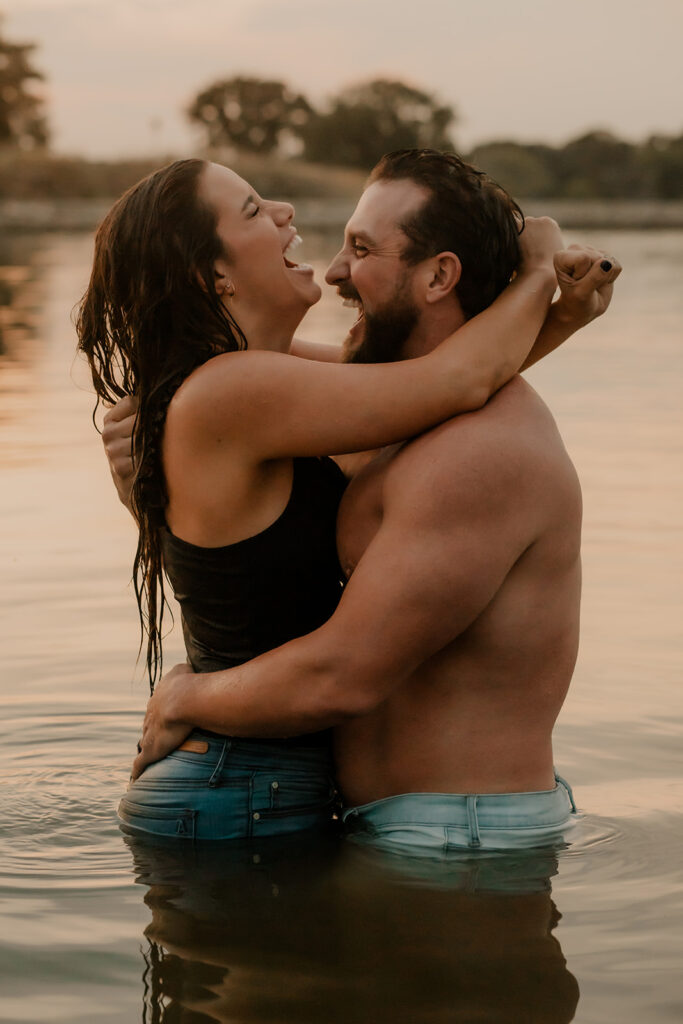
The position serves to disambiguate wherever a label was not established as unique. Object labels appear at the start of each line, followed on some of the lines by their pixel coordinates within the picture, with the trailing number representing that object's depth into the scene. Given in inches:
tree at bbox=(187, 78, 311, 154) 4035.4
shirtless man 132.1
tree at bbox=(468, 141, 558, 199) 3206.2
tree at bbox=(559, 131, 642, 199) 3203.7
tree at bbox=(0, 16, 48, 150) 3262.8
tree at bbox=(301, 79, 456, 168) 3750.0
